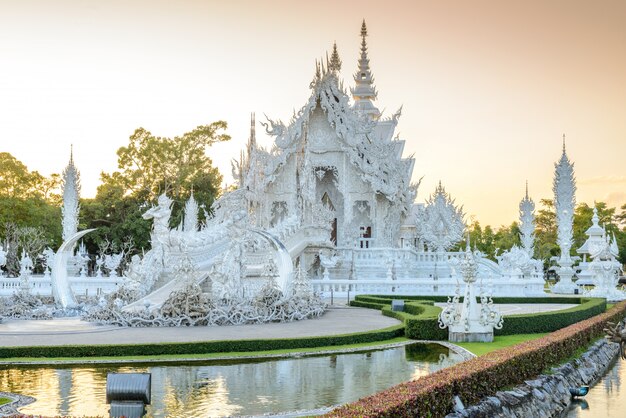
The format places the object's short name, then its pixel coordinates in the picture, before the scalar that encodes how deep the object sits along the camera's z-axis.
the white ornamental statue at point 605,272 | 29.11
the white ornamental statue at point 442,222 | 40.38
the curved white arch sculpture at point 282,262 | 21.69
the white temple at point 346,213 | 28.22
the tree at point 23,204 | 46.72
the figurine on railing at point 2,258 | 24.82
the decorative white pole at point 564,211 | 32.66
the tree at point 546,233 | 65.44
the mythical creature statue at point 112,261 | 33.82
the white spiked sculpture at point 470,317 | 15.65
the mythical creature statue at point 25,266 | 24.41
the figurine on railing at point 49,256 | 30.34
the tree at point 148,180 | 50.41
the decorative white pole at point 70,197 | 36.16
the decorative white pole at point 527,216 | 42.03
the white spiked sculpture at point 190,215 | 37.83
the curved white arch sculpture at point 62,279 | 21.47
